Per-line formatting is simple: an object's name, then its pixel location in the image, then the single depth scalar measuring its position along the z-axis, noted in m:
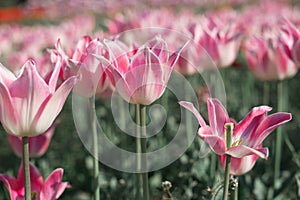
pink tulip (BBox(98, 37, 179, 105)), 0.99
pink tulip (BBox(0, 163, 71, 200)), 1.03
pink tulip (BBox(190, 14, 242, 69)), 1.35
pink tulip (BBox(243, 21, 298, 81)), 1.30
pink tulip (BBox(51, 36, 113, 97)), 1.04
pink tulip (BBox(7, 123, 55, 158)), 1.26
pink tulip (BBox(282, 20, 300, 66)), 1.22
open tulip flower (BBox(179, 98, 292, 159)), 0.94
